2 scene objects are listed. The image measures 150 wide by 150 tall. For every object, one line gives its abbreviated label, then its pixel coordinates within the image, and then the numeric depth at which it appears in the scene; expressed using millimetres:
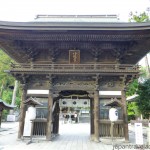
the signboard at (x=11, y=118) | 33828
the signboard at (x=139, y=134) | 8973
